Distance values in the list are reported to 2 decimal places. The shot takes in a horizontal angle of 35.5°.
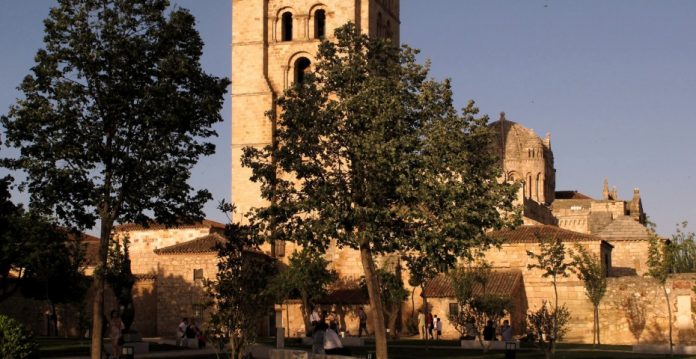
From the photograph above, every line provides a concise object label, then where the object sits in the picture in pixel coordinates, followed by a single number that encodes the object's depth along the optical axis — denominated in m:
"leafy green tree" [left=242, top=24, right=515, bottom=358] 28.02
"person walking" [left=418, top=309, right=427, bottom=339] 52.69
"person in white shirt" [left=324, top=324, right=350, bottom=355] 27.80
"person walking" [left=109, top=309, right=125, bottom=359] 31.05
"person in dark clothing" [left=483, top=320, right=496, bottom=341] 39.84
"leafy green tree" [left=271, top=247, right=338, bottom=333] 53.19
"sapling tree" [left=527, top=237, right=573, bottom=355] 48.41
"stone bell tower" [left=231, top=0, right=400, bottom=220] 61.81
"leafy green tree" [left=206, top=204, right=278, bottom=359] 26.59
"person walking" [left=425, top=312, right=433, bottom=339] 51.02
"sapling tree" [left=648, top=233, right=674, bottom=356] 44.09
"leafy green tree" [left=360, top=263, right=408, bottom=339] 51.03
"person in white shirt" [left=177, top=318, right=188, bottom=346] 43.41
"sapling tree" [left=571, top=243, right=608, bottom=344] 49.34
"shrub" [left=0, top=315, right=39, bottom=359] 23.58
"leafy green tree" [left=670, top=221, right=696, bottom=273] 75.39
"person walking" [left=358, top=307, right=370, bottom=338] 50.37
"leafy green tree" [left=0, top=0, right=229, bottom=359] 29.09
